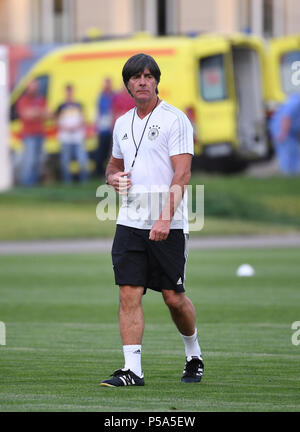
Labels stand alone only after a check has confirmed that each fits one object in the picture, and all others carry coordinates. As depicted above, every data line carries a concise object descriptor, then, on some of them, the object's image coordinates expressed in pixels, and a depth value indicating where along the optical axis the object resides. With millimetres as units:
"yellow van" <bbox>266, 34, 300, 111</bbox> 36438
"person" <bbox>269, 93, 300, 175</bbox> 36375
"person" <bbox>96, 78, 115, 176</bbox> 35562
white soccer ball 19391
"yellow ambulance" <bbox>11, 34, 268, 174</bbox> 34719
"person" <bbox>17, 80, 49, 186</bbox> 35906
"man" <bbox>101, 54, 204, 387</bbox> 8352
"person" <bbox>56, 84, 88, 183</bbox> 35781
